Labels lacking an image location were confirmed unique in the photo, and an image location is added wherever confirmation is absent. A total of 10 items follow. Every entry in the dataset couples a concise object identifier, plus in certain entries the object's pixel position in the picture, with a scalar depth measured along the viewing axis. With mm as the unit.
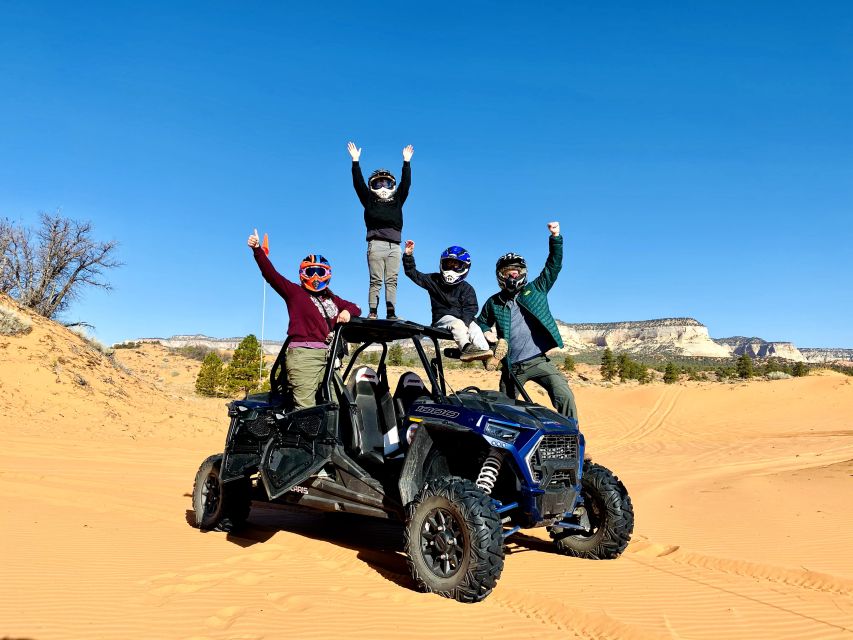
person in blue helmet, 8289
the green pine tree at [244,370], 37375
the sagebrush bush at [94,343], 25938
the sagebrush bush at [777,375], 44012
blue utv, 5156
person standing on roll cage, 9102
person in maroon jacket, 7129
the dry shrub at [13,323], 20656
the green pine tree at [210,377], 36375
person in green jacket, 7215
